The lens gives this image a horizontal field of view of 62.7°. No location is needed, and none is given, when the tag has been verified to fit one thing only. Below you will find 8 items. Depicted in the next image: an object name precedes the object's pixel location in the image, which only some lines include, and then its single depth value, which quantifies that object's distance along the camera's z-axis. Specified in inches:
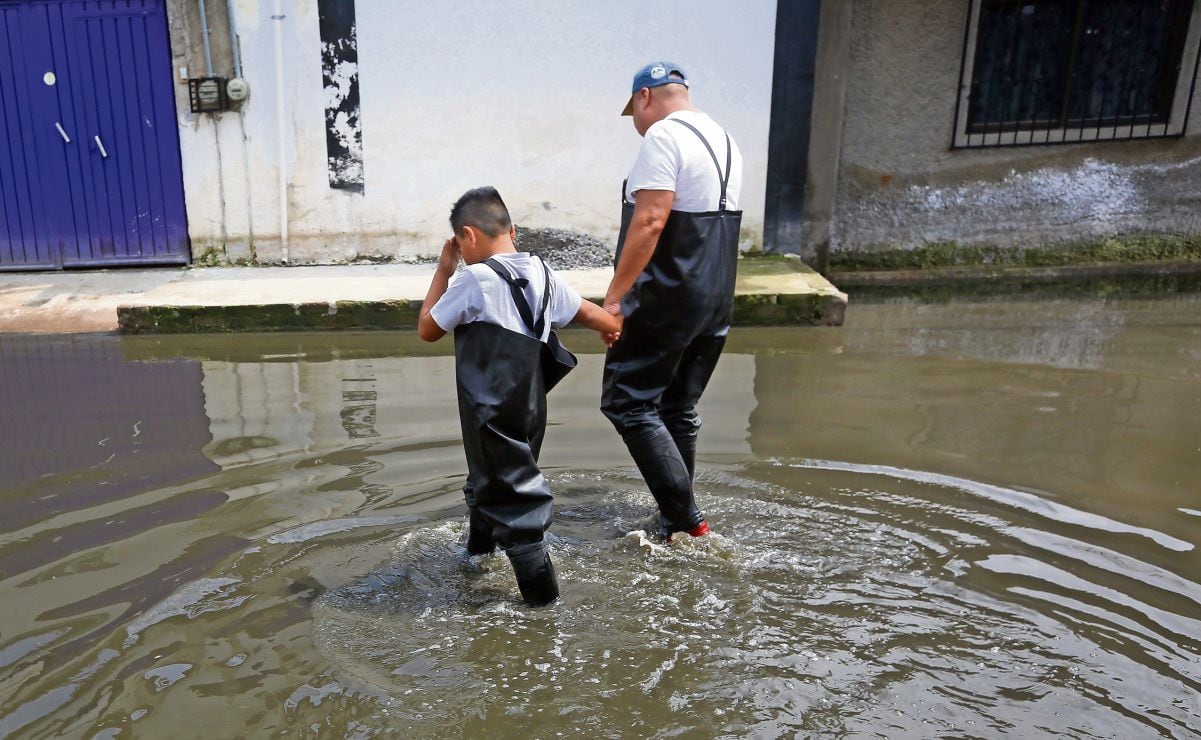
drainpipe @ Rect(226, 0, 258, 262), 300.4
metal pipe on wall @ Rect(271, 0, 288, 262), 300.4
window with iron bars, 331.0
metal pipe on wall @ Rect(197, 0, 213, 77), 298.4
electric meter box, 301.7
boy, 114.2
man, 128.4
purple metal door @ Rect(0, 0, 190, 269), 302.5
